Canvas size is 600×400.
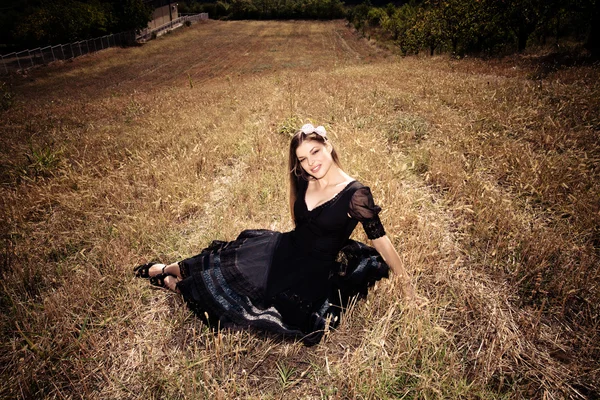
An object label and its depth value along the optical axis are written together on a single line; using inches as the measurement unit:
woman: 83.5
